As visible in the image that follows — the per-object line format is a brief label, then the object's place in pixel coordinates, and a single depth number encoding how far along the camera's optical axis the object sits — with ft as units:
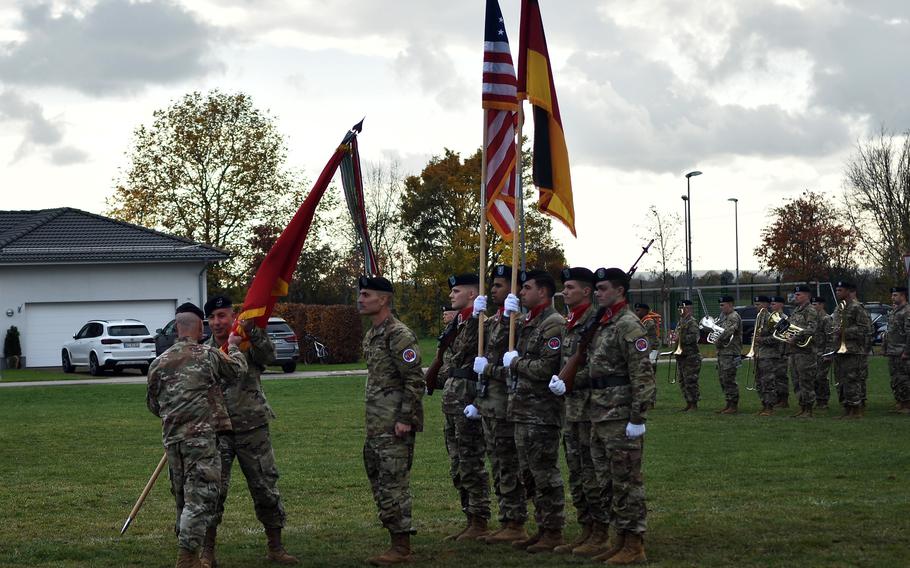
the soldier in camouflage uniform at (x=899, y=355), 67.56
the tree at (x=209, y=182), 183.01
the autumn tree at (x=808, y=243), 183.93
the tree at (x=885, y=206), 178.29
